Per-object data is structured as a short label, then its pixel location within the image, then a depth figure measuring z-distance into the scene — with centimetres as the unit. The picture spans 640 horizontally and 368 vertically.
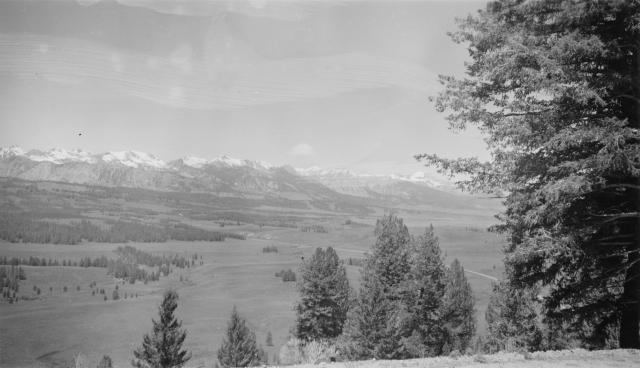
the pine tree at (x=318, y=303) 4831
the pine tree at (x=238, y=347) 5254
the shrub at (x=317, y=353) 2409
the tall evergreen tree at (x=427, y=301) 4069
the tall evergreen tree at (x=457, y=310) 4378
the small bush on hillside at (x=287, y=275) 16344
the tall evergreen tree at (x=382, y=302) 3419
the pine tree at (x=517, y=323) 3994
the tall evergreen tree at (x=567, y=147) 1177
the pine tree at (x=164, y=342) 4491
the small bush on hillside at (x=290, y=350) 4513
